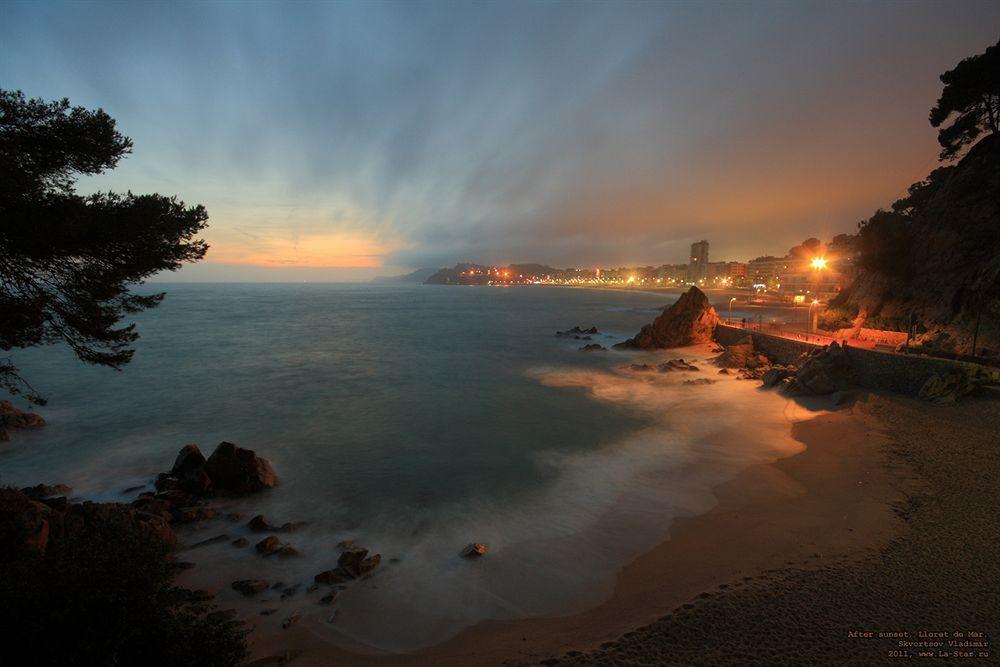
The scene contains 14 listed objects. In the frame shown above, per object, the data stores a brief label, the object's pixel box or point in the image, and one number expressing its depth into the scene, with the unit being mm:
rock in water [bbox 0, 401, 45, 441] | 17516
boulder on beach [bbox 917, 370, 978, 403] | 16375
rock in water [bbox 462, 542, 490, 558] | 9844
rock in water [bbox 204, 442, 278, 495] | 12827
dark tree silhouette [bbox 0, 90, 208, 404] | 7395
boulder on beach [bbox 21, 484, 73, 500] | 12180
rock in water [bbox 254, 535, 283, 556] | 9844
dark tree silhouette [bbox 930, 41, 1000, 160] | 26016
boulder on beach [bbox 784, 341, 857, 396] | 20531
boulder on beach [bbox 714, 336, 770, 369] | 28078
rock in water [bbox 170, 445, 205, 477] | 13375
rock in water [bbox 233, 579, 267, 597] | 8375
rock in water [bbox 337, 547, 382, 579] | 9019
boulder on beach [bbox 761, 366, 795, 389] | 23109
